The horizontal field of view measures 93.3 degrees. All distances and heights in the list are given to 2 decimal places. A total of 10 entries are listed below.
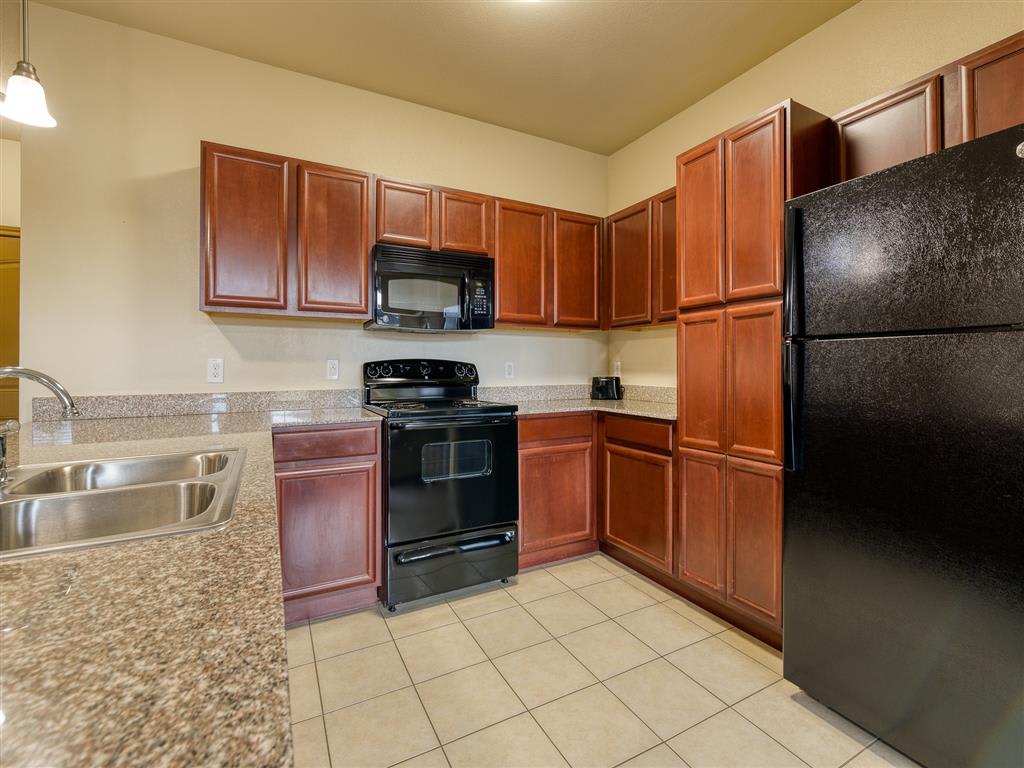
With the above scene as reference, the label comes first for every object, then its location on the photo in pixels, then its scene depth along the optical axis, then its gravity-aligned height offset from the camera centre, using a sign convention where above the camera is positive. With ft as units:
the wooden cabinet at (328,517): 7.07 -2.00
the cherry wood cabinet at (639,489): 7.98 -1.88
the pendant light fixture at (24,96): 4.84 +2.97
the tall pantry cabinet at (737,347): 6.23 +0.50
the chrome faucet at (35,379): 3.46 -0.02
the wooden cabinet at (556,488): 8.87 -1.97
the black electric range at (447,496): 7.50 -1.82
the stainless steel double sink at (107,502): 3.07 -0.78
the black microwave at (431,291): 8.29 +1.70
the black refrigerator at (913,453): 3.96 -0.67
